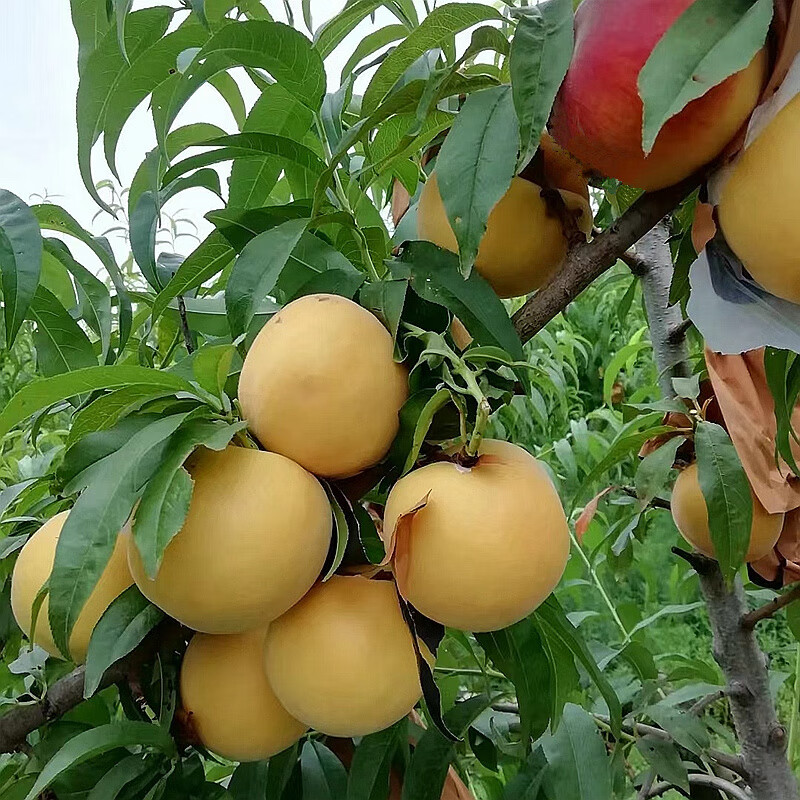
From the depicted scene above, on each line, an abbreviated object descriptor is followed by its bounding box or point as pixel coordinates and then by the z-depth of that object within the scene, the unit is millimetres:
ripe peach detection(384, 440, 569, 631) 289
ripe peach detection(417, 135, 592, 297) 354
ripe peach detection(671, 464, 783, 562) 518
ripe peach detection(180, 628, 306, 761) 358
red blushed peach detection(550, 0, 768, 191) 281
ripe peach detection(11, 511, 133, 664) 366
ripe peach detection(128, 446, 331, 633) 291
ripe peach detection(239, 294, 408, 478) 307
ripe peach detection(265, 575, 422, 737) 312
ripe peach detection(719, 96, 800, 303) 264
